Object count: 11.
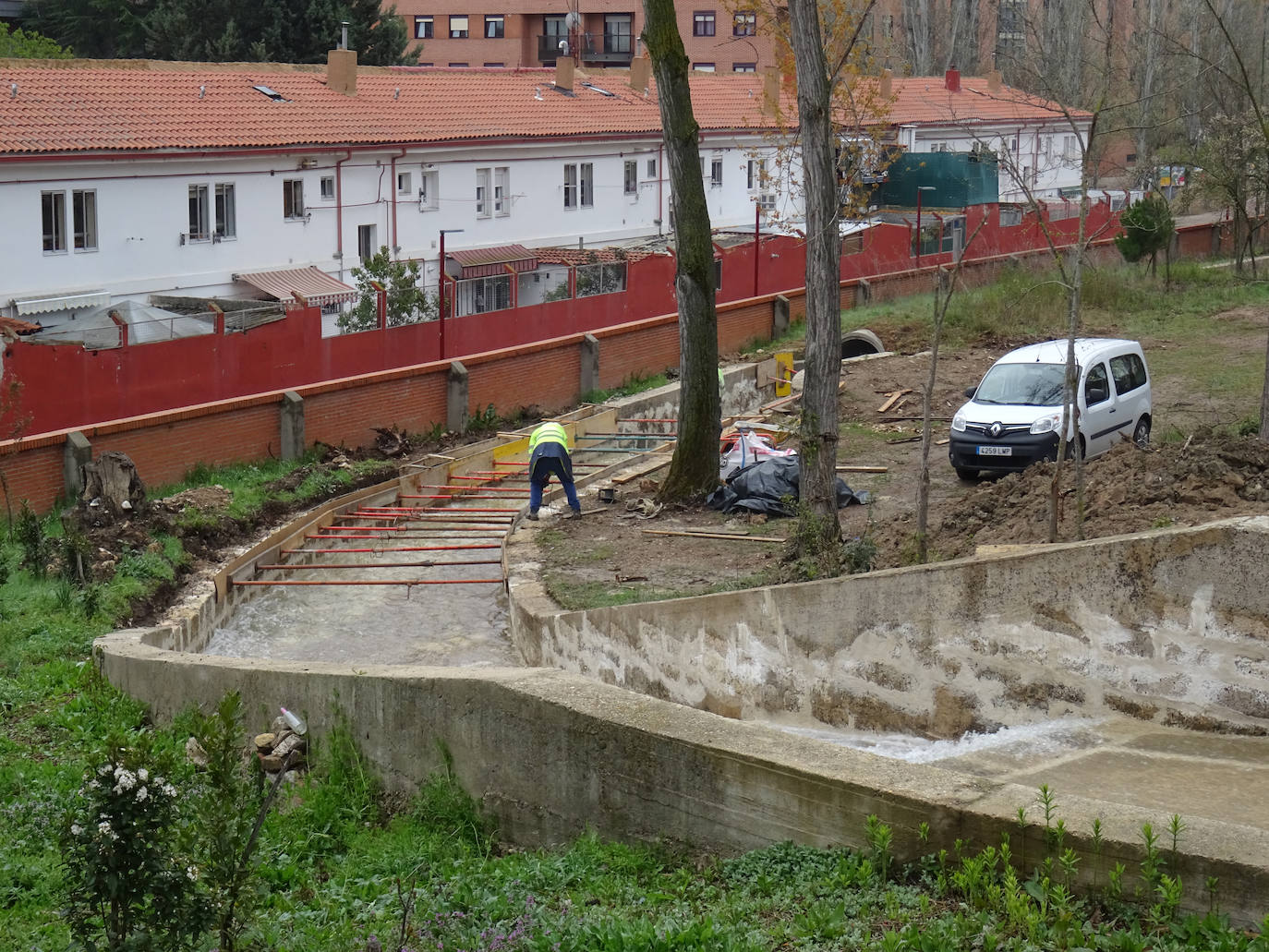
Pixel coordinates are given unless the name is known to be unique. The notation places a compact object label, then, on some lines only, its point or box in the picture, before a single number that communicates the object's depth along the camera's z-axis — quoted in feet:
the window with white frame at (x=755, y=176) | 160.25
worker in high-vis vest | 54.75
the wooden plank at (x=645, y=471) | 60.44
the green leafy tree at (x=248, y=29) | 153.99
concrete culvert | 91.04
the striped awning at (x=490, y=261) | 123.24
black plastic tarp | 53.52
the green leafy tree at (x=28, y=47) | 142.92
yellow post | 84.94
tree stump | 53.22
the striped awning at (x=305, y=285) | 104.78
